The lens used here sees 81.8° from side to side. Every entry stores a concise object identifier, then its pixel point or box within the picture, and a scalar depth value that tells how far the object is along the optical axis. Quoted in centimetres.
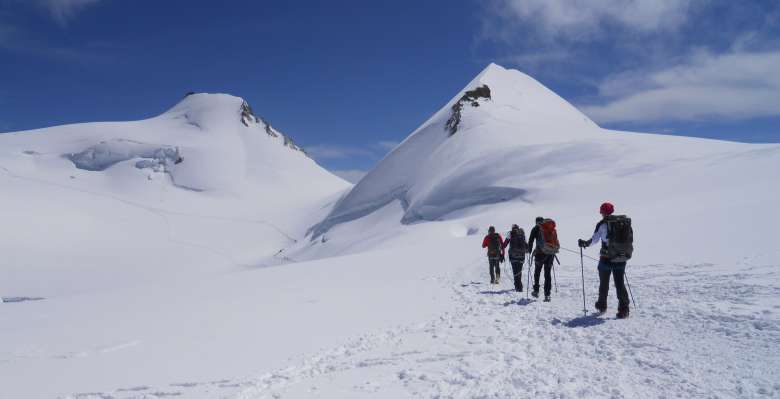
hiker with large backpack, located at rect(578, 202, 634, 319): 719
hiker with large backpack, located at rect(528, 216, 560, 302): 962
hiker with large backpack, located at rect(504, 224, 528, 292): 1111
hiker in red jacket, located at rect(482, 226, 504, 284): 1212
